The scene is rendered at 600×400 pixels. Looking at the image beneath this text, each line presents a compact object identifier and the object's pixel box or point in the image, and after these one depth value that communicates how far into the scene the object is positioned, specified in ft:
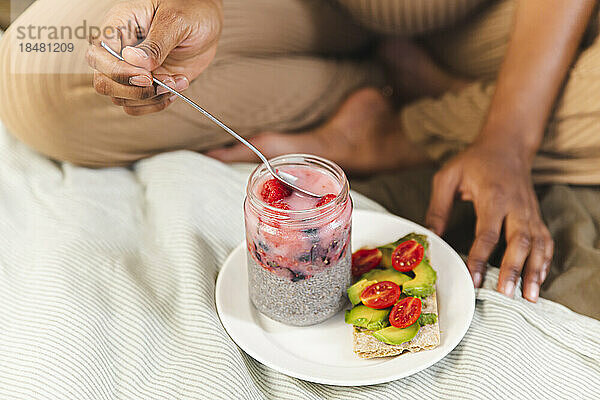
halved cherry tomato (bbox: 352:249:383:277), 3.06
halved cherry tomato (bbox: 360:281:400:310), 2.74
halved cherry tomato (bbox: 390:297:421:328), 2.66
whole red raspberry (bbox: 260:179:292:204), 2.71
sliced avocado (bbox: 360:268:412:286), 2.89
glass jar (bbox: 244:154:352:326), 2.62
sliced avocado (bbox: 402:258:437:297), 2.80
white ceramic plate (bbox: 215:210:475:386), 2.62
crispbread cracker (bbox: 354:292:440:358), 2.66
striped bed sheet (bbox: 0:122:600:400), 2.64
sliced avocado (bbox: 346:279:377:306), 2.80
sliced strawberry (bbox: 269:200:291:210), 2.66
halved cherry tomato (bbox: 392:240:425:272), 2.92
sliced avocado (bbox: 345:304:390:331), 2.69
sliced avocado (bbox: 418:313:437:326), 2.71
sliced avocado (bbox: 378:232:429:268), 3.03
